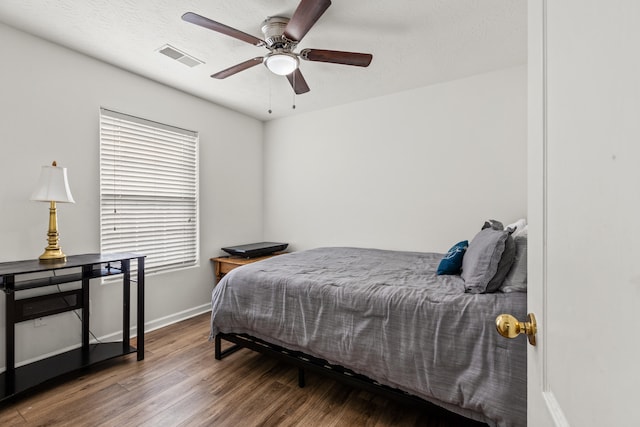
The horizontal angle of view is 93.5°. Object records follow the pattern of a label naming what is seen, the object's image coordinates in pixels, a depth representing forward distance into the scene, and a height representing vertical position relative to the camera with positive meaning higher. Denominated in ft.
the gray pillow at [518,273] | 5.25 -1.04
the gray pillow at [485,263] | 5.34 -0.87
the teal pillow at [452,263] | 6.94 -1.12
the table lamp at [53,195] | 6.93 +0.43
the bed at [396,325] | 4.58 -2.10
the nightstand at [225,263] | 11.67 -1.91
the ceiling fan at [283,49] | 6.07 +3.75
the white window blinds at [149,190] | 9.29 +0.80
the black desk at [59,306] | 6.54 -2.29
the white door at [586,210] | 1.10 +0.02
